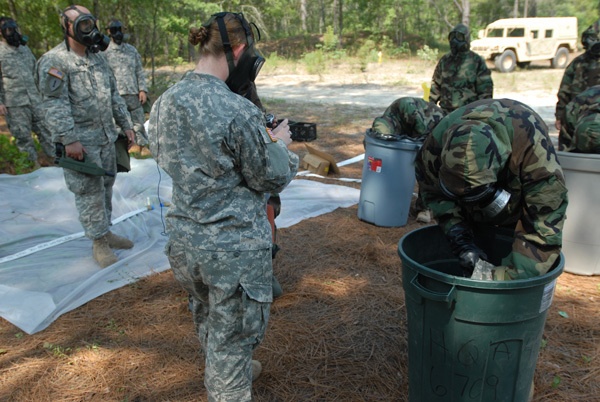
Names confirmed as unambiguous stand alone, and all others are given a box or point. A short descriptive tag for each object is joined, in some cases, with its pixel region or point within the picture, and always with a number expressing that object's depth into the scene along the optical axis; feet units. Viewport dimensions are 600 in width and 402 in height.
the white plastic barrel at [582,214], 11.42
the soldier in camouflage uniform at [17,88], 21.45
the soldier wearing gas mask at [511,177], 5.84
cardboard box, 20.93
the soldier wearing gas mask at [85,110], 11.05
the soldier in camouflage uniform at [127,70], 22.30
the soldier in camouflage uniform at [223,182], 5.54
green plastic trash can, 5.65
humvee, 61.93
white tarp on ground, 10.91
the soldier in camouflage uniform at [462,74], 19.63
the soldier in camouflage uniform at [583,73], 18.12
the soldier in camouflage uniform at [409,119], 15.12
